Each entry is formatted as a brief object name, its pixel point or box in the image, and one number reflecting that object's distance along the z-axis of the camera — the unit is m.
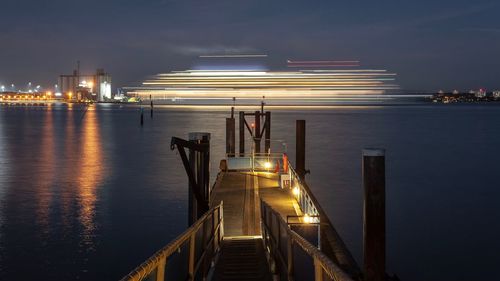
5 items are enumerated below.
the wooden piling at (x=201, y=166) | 14.95
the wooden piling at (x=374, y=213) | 10.71
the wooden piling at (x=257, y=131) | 37.88
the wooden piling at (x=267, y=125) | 39.81
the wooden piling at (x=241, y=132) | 37.80
